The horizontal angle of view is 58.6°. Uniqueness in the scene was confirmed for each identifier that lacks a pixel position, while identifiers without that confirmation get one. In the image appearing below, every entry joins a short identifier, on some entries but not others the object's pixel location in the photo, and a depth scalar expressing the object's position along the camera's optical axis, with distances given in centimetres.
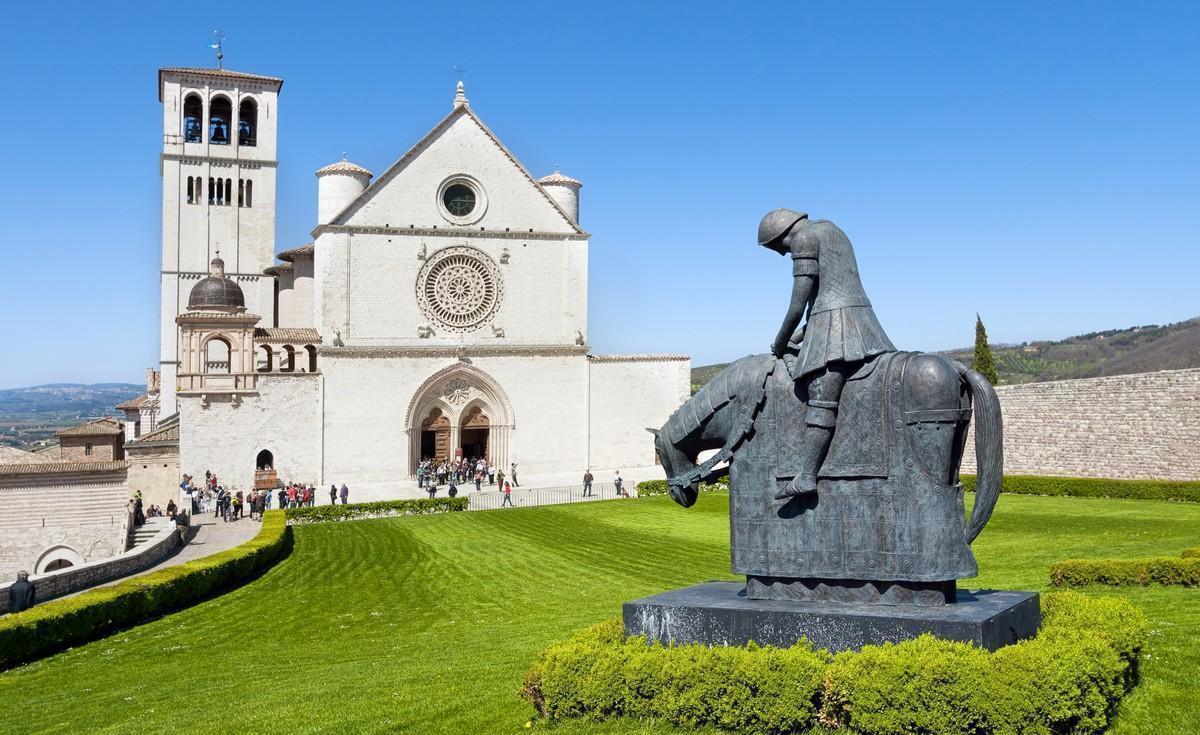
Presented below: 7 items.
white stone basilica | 4231
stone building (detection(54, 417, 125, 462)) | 5538
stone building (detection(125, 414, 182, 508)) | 4109
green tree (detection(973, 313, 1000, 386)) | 4697
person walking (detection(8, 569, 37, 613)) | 1831
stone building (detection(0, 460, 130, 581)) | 3534
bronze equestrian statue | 857
